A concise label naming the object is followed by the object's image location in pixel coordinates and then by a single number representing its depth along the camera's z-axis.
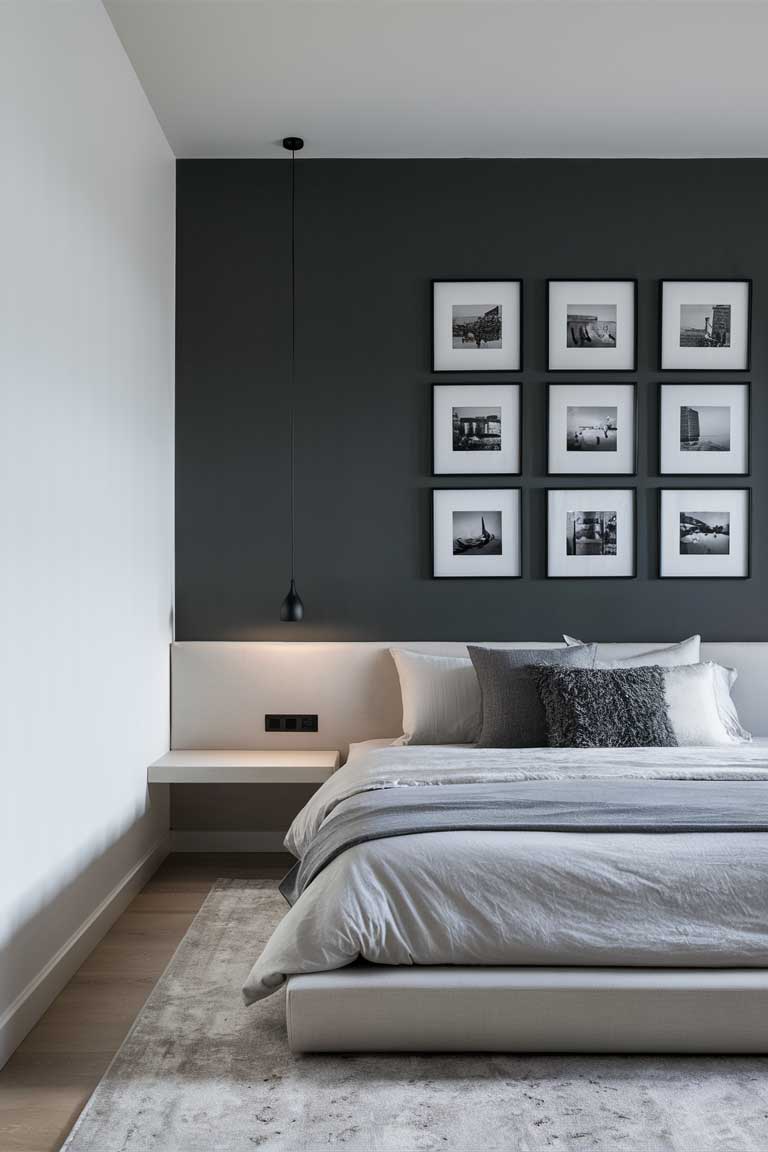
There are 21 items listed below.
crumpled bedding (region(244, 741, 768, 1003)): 2.34
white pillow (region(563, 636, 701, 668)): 4.10
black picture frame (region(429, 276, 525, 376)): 4.41
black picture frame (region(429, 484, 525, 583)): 4.41
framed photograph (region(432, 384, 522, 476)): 4.41
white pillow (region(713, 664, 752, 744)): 3.97
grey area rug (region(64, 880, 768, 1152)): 2.03
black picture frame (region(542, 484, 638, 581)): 4.41
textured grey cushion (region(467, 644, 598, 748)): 3.74
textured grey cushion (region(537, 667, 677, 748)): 3.58
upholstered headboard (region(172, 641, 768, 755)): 4.32
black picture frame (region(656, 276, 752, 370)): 4.39
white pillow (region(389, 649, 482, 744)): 4.01
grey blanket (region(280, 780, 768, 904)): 2.56
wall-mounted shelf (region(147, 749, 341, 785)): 3.93
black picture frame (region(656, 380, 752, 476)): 4.40
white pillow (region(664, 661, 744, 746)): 3.73
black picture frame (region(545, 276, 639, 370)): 4.41
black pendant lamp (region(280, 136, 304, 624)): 4.19
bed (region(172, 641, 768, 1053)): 2.31
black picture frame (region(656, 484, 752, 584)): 4.40
